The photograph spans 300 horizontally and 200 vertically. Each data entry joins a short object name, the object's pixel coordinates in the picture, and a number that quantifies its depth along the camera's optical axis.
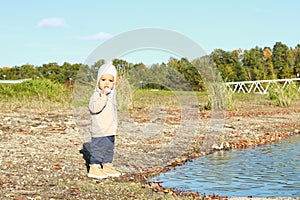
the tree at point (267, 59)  45.07
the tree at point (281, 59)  46.06
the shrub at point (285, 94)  16.73
